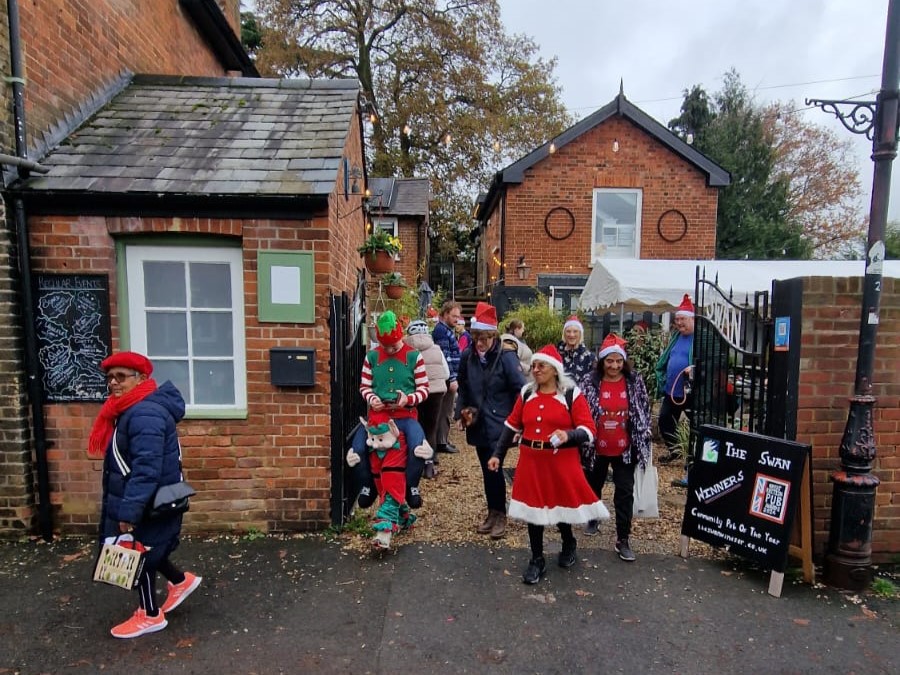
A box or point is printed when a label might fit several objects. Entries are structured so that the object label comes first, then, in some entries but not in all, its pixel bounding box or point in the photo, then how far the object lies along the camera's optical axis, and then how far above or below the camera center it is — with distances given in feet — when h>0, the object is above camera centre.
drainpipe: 12.52 -0.11
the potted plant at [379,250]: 18.29 +1.78
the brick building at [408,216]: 61.16 +9.97
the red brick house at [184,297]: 13.32 +0.07
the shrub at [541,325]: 35.06 -1.49
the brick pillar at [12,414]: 13.01 -2.90
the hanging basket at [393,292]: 20.40 +0.37
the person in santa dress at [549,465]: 11.51 -3.58
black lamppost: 11.08 -2.37
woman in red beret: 9.05 -2.79
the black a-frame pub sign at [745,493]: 11.27 -4.27
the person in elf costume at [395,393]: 13.34 -2.34
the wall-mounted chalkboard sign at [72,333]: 13.43 -0.87
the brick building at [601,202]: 42.04 +8.15
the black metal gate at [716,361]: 15.49 -1.80
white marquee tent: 25.08 +1.35
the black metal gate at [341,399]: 14.25 -2.77
